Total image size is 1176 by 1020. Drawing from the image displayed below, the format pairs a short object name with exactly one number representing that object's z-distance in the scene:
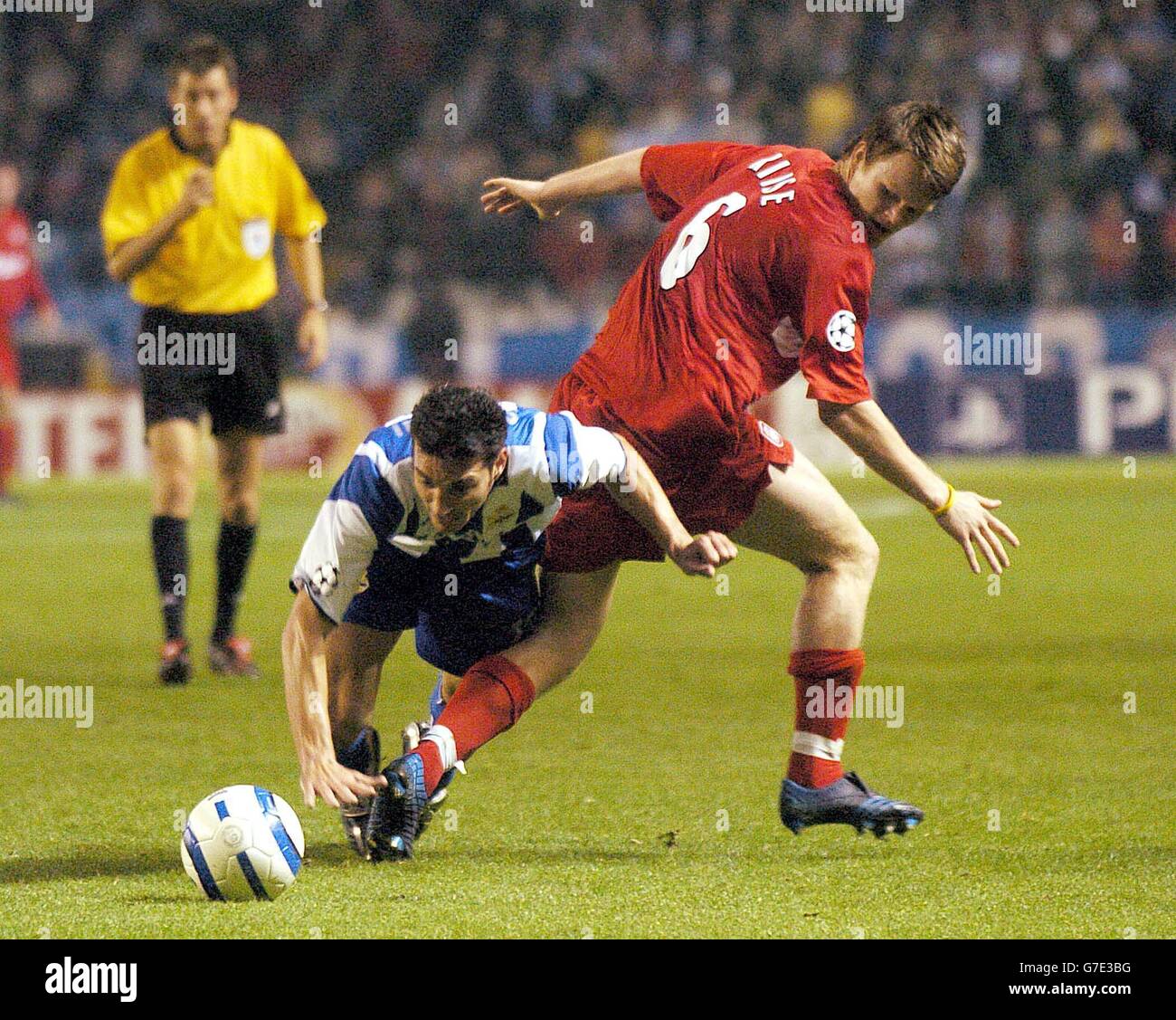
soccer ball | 7.33
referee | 12.84
